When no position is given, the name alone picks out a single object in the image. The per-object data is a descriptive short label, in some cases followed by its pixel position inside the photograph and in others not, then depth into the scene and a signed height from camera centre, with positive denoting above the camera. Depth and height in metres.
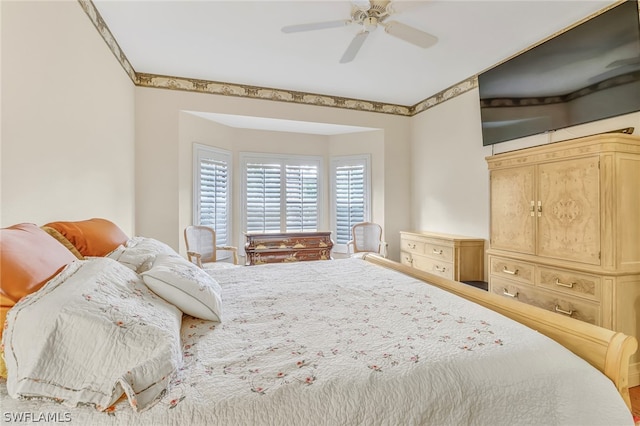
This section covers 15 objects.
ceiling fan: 2.16 +1.43
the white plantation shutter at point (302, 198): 4.89 +0.24
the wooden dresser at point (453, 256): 3.44 -0.54
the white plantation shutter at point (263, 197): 4.68 +0.25
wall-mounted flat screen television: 2.14 +1.12
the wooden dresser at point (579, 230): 1.96 -0.15
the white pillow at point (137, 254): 1.51 -0.22
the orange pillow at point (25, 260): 0.86 -0.15
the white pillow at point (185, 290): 1.27 -0.34
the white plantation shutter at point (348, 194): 4.88 +0.31
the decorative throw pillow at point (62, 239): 1.49 -0.13
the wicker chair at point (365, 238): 4.54 -0.40
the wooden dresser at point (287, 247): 3.86 -0.46
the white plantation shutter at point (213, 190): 4.05 +0.33
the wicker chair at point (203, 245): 3.63 -0.41
